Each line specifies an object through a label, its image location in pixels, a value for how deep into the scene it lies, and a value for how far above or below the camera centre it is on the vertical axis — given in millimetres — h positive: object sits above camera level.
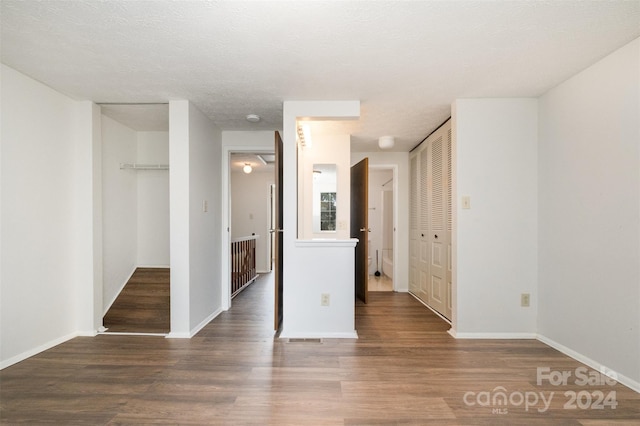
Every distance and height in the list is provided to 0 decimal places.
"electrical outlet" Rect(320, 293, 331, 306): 2828 -867
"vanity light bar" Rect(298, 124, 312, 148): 3188 +883
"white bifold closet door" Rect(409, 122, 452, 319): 3352 -146
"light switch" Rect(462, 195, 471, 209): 2785 +81
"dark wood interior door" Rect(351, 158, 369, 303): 3938 -134
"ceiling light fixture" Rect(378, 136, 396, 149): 3928 +957
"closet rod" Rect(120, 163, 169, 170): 3486 +562
